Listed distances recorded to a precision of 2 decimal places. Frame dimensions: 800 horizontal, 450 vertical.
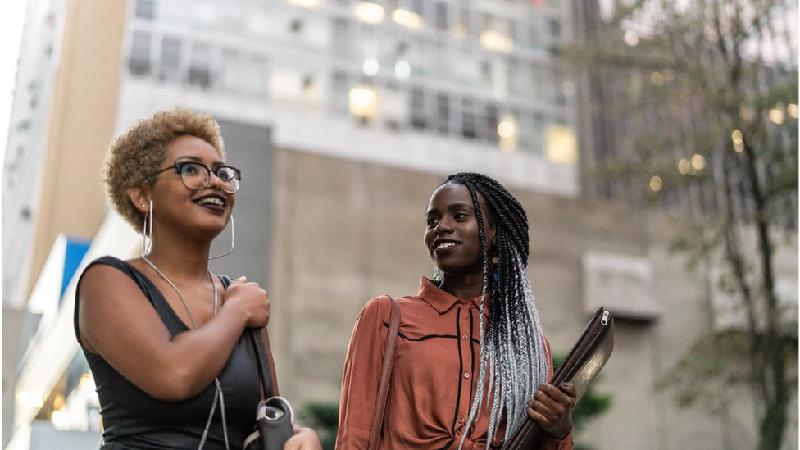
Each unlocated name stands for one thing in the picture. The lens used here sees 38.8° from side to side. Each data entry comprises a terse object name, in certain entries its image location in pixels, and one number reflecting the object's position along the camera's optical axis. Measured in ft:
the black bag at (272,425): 9.98
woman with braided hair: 12.63
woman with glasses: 9.88
